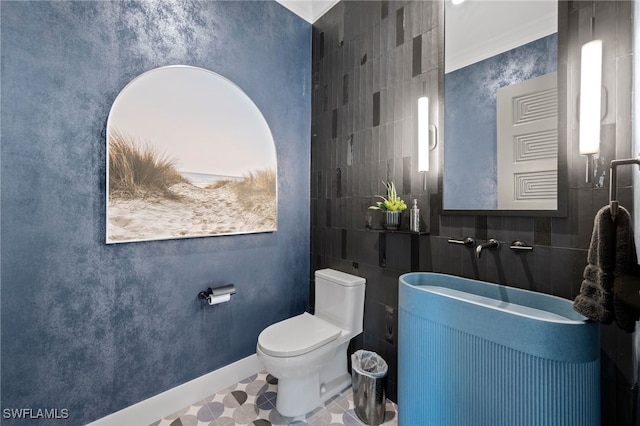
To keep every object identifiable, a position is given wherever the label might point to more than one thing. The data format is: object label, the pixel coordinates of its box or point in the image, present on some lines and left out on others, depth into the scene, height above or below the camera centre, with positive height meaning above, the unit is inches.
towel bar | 30.4 +2.6
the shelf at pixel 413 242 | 60.9 -7.3
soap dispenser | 58.9 -1.9
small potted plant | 61.2 +0.3
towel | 30.7 -5.7
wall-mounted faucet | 47.3 -6.1
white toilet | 57.5 -29.7
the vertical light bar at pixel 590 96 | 37.5 +16.0
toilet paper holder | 66.4 -20.8
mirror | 44.6 +18.9
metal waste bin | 59.1 -40.6
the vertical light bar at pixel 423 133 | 58.2 +16.6
